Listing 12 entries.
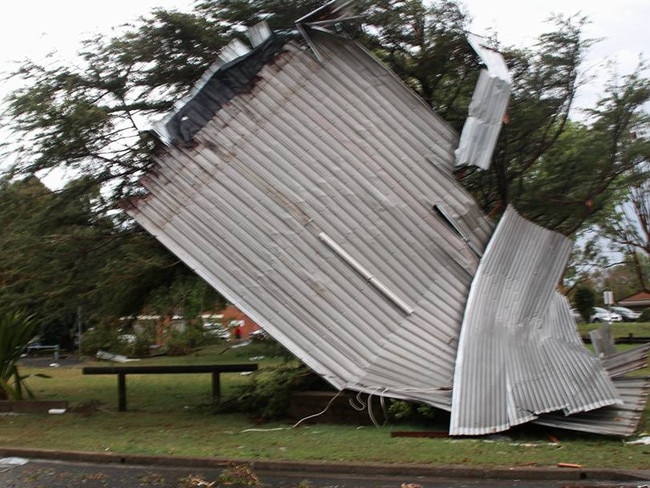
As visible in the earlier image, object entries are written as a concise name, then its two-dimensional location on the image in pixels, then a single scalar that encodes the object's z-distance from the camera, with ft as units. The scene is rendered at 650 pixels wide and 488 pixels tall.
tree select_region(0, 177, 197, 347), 48.91
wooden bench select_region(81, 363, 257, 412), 47.78
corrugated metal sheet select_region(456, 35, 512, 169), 40.09
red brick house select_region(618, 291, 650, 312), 219.00
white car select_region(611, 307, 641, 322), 156.97
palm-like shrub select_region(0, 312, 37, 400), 49.57
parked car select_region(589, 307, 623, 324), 141.24
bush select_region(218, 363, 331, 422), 41.83
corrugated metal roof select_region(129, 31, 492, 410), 36.88
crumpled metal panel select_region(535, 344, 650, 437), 31.86
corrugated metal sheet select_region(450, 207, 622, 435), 32.81
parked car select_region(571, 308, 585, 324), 131.75
